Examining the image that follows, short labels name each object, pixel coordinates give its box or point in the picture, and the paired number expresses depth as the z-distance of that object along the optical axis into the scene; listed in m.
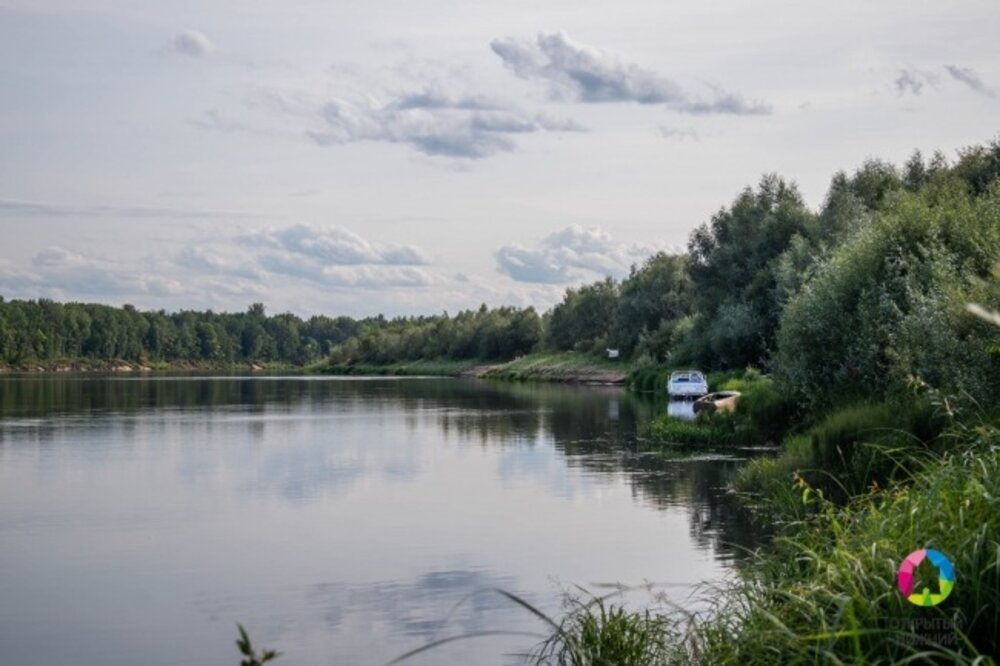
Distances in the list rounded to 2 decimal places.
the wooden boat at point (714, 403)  43.69
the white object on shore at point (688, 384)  64.31
